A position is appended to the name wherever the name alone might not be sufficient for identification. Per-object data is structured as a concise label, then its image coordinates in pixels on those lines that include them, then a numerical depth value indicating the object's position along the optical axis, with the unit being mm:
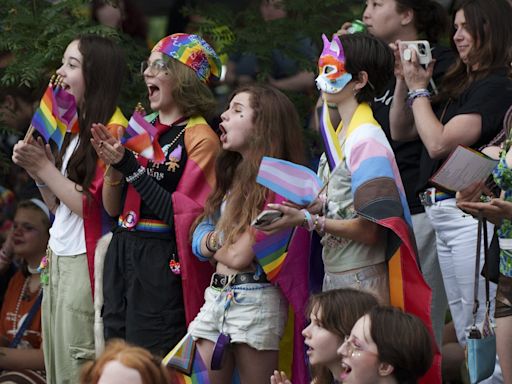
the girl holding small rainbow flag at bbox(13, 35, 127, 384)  13227
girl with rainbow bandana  12414
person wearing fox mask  10961
